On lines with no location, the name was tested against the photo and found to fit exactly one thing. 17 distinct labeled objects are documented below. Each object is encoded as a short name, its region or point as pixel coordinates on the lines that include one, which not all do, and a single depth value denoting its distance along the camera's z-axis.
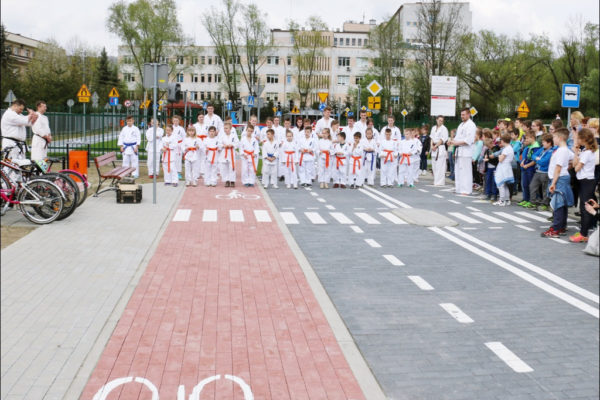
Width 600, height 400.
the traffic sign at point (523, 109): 34.10
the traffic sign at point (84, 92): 38.38
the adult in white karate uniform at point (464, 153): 18.64
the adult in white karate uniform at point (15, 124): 12.78
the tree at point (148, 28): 63.84
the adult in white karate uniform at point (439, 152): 21.36
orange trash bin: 16.44
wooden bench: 16.30
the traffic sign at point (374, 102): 28.85
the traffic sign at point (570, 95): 19.98
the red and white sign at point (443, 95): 33.50
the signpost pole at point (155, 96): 14.90
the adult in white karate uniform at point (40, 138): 14.12
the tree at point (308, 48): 86.62
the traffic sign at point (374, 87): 28.23
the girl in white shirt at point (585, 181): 10.95
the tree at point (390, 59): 67.06
